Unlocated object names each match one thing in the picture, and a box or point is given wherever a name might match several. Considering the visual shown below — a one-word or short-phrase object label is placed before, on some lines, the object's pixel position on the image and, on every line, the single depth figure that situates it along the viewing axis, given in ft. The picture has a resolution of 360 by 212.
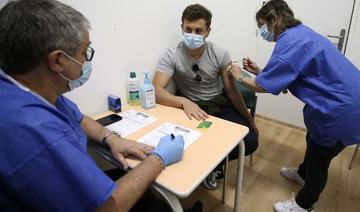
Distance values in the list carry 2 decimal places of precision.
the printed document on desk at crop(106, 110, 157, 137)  4.10
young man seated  5.17
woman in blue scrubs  4.17
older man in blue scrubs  1.90
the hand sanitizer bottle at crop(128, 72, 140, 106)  5.08
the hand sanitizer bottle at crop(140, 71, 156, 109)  4.86
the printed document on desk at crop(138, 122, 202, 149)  3.72
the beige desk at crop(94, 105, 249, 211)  2.88
